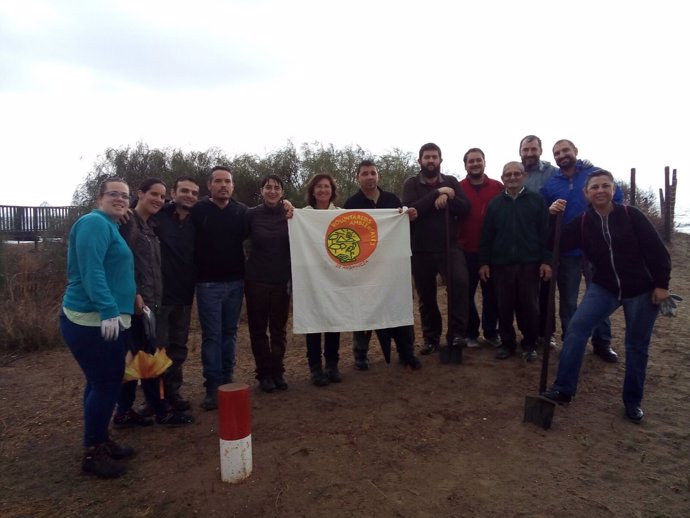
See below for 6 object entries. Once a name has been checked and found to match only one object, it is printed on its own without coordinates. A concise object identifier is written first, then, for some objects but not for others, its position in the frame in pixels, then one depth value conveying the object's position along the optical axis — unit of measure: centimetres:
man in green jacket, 572
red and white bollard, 348
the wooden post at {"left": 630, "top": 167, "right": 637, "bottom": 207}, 1621
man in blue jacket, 584
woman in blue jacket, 348
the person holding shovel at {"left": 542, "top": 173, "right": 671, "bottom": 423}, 445
